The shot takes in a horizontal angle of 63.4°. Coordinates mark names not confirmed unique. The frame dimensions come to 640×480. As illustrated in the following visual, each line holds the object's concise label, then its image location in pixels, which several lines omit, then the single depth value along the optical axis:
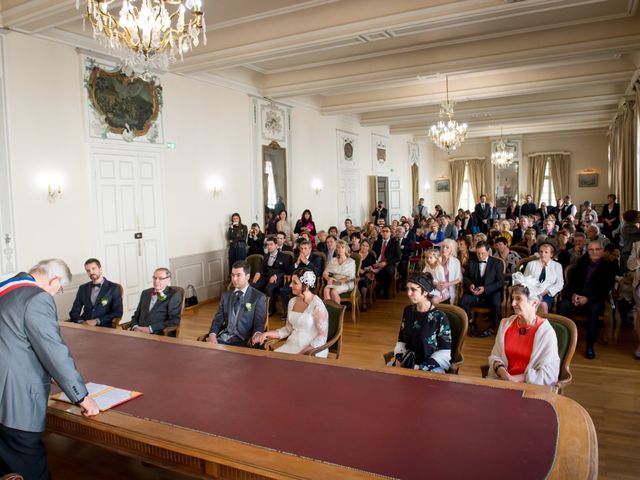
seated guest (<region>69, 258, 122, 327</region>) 5.34
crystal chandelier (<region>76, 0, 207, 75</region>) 3.59
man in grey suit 2.49
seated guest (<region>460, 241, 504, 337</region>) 6.54
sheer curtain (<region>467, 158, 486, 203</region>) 22.55
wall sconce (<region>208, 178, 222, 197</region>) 9.39
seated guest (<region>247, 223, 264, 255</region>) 9.71
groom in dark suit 4.47
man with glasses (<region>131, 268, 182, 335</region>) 4.99
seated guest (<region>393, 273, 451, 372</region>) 3.57
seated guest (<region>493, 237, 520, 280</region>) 7.51
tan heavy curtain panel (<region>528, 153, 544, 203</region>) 21.42
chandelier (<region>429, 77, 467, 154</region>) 10.66
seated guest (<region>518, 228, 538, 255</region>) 8.40
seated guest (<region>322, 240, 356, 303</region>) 7.34
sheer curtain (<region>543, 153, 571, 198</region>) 21.11
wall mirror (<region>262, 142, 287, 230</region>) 10.79
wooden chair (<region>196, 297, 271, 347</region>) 4.45
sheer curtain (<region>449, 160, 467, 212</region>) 22.88
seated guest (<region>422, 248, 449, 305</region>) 6.38
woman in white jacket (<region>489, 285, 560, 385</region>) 3.33
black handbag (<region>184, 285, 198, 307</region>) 8.71
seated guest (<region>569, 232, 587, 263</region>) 7.04
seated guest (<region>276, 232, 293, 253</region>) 8.32
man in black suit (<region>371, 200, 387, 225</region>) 15.10
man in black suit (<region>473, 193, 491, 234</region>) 13.81
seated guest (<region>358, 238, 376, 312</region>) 8.21
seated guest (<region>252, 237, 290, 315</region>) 7.96
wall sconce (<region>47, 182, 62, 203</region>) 6.65
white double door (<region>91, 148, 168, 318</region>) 7.43
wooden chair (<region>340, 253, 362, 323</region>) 7.34
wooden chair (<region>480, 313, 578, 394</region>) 3.51
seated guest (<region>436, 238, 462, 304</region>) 6.53
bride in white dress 4.25
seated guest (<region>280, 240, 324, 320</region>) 7.36
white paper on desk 2.61
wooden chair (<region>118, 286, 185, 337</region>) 4.90
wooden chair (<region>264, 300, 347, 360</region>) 4.31
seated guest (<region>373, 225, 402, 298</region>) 8.94
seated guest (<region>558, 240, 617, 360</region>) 5.77
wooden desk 1.99
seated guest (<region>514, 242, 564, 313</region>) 6.10
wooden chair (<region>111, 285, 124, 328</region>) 5.30
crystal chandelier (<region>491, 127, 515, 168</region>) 18.91
